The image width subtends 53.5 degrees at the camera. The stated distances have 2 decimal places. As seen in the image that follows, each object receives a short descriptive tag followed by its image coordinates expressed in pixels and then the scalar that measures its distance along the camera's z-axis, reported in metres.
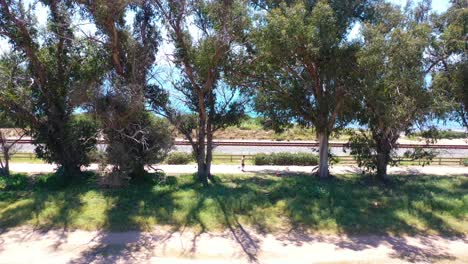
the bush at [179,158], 23.30
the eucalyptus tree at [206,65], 15.23
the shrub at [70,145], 16.59
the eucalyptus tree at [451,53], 16.62
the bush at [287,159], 23.92
